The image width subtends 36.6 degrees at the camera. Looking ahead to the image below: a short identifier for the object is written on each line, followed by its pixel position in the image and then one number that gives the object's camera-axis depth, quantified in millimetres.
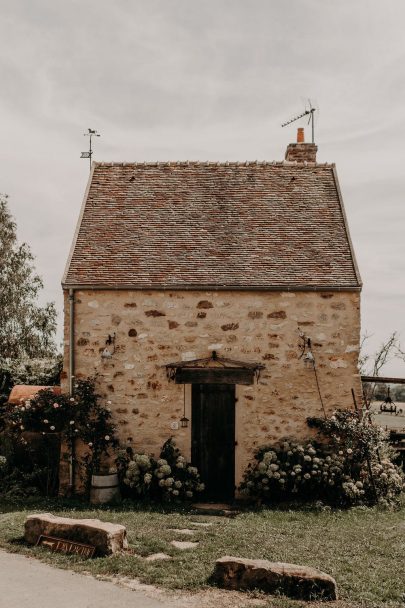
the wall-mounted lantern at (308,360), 11680
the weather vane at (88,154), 15742
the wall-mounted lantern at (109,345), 11855
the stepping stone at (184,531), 8148
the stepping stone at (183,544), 7414
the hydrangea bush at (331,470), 10859
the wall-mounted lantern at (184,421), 11695
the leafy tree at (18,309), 21250
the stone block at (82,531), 6977
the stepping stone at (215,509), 10148
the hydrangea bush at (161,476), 10922
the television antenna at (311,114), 15659
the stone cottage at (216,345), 11734
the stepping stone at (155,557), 6873
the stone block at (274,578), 5695
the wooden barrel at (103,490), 10812
